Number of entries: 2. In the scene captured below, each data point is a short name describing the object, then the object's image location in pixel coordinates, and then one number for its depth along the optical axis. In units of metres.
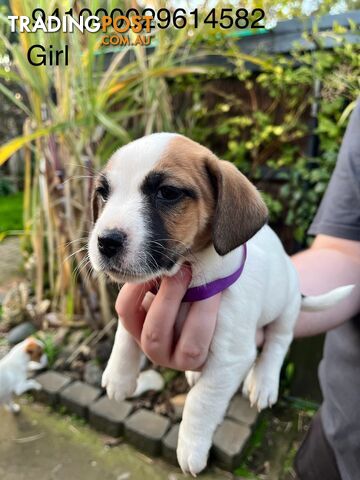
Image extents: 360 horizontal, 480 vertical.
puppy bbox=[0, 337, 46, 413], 0.58
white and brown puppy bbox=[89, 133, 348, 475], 0.22
